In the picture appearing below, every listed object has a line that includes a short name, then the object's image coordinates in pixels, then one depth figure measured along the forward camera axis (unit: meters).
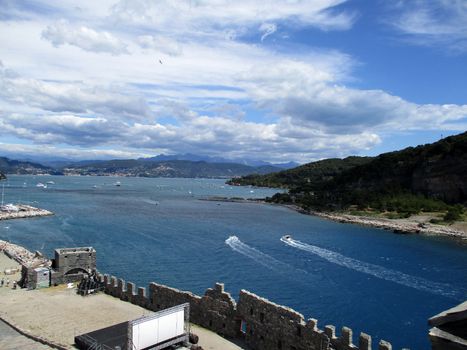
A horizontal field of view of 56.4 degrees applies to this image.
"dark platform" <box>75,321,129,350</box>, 21.51
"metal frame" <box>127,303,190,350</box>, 20.12
